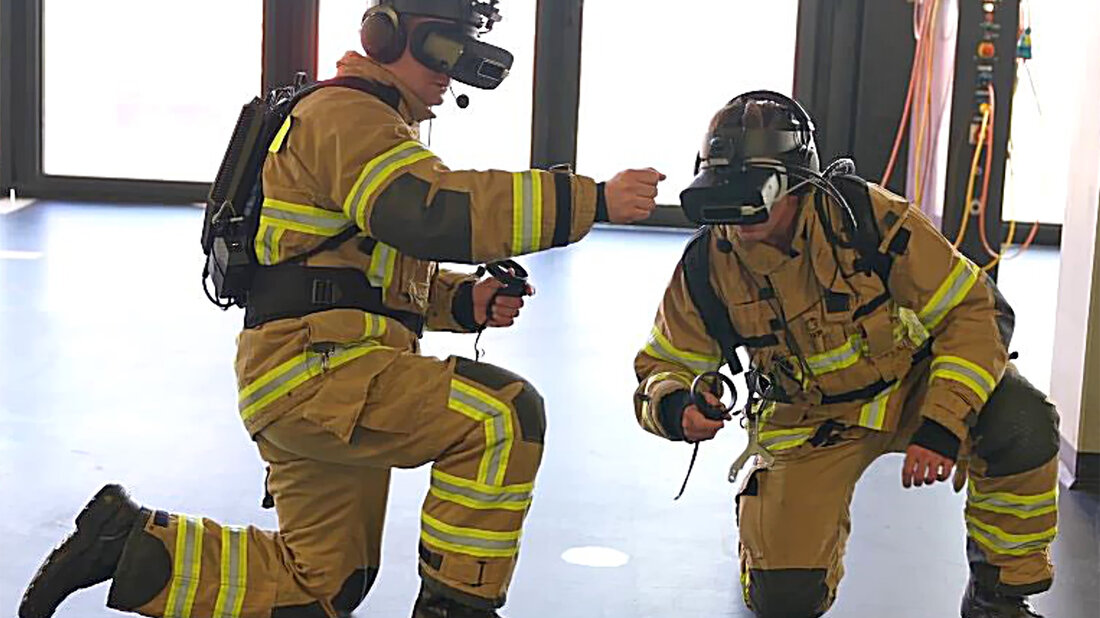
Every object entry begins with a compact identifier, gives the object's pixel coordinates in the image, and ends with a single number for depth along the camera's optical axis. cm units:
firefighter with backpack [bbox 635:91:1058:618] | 257
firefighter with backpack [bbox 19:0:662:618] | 236
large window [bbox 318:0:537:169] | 912
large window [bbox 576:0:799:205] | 909
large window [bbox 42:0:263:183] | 930
